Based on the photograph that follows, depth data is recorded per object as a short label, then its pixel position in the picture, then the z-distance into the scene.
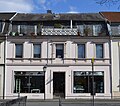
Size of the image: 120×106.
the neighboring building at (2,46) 19.35
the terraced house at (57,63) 19.46
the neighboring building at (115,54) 19.40
